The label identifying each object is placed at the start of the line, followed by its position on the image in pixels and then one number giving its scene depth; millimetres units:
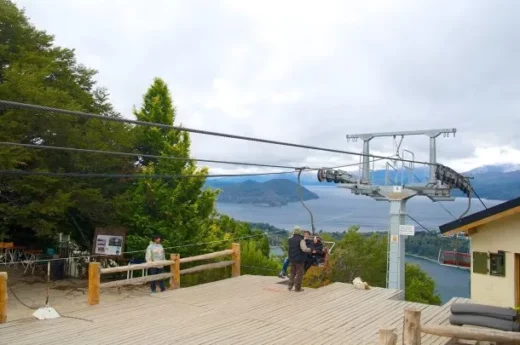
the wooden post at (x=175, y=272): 12227
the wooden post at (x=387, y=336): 5871
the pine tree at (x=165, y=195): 19703
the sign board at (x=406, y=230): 19114
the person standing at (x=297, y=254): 11727
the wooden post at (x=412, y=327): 6344
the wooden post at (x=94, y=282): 10109
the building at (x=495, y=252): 8695
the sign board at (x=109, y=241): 16625
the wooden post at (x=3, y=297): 8739
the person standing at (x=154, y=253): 11891
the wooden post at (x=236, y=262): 14609
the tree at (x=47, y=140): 15445
